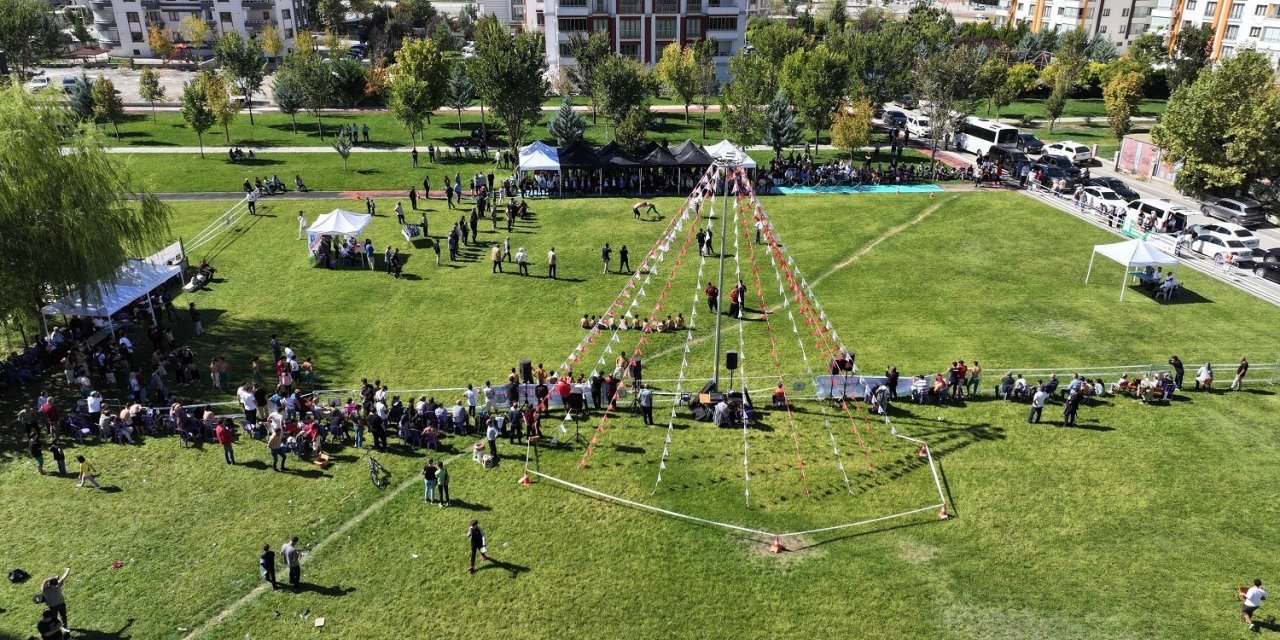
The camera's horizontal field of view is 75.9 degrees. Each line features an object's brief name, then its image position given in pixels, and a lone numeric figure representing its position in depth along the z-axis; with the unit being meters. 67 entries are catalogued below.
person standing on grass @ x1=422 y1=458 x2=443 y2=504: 19.16
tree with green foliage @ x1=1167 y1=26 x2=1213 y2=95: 67.69
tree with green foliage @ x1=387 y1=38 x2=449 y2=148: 53.09
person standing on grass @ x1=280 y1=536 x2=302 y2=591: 16.67
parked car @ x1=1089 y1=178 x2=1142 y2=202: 44.30
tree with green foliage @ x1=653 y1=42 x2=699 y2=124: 63.81
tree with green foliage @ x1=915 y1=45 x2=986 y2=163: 50.09
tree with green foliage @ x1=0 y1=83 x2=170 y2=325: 24.22
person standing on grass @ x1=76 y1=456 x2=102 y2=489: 20.11
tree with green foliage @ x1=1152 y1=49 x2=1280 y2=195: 40.56
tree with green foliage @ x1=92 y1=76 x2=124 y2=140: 58.19
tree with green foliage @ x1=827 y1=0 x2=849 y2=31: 101.50
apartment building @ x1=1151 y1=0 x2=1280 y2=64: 69.94
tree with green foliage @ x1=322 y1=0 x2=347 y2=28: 106.06
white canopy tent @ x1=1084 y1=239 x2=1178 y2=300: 30.83
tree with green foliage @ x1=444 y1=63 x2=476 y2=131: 61.12
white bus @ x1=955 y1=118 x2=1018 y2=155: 55.62
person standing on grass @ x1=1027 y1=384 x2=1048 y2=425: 22.80
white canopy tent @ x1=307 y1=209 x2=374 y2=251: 34.97
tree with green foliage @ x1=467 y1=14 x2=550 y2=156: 47.03
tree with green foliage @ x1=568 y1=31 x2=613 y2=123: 66.81
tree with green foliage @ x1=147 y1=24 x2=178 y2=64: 89.00
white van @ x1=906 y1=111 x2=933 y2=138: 61.52
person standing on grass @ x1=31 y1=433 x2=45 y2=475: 20.52
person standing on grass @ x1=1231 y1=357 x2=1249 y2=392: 24.81
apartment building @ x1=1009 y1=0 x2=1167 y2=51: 89.19
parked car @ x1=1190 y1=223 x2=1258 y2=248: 35.79
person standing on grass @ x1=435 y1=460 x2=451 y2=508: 19.37
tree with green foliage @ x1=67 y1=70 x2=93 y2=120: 58.16
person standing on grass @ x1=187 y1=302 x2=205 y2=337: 29.04
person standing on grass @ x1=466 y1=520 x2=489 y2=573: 17.11
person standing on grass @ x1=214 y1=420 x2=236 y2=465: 21.05
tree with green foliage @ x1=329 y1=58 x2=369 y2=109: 69.62
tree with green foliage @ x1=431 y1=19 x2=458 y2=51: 98.75
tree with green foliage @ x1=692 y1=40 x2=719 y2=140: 64.19
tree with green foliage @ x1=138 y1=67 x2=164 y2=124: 63.00
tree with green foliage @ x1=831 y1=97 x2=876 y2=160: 50.09
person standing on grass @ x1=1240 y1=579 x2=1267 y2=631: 15.68
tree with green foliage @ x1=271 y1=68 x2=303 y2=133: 59.66
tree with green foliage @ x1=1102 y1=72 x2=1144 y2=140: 55.53
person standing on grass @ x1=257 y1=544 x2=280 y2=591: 16.72
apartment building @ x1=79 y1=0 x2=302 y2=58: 93.62
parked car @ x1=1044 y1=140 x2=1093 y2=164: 53.84
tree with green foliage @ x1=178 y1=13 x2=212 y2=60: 89.62
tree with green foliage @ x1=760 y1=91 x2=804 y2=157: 51.59
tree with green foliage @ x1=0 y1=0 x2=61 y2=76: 72.25
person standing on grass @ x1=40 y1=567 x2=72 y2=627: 15.33
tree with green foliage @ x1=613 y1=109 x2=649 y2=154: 47.97
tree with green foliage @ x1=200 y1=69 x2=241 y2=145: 53.94
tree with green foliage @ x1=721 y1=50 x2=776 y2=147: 51.69
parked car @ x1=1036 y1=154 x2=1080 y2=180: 49.97
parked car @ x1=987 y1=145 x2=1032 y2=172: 50.81
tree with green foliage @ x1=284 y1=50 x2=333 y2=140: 59.09
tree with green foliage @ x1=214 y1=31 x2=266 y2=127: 64.81
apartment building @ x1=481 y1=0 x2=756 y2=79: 81.06
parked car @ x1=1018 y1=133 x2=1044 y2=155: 56.44
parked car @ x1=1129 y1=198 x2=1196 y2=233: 39.44
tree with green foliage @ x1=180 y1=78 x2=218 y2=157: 52.00
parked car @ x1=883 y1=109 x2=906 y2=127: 64.42
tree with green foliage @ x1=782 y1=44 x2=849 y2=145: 53.88
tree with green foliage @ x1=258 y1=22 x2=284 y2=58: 87.62
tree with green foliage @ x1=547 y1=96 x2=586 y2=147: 53.34
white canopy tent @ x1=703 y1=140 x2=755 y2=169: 40.26
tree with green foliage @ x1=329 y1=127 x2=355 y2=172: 49.44
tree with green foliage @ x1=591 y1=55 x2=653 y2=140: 56.28
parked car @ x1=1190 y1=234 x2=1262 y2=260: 34.94
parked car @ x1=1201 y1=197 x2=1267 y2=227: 41.00
